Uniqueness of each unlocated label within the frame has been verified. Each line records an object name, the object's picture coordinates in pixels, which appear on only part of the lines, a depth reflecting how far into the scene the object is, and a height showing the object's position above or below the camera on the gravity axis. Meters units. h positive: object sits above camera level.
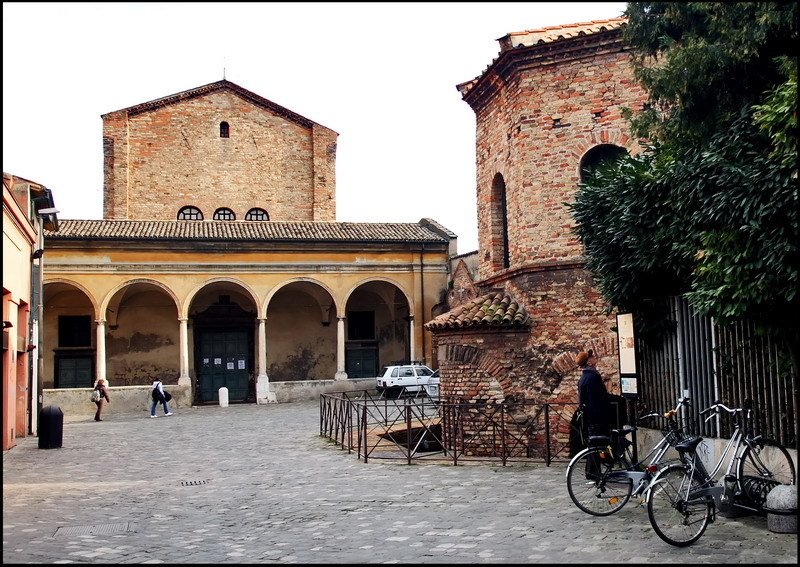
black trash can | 15.88 -1.57
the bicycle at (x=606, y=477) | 7.67 -1.42
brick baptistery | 12.51 +1.76
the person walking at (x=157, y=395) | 23.72 -1.44
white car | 27.40 -1.33
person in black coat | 9.46 -0.80
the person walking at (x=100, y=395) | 23.15 -1.38
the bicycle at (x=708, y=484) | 6.74 -1.37
